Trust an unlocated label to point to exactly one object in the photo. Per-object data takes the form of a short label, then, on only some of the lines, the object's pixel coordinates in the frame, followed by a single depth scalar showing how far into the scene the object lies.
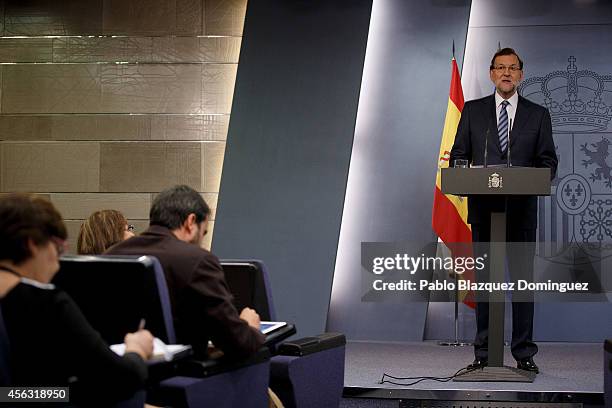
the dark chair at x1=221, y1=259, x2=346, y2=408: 7.39
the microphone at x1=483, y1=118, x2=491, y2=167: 10.23
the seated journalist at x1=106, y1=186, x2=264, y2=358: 6.07
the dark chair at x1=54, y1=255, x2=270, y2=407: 5.51
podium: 8.99
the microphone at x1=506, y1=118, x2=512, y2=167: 10.14
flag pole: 13.27
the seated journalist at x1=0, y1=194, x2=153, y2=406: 4.39
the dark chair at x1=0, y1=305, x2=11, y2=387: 4.45
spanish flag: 13.06
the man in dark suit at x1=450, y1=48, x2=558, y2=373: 10.01
